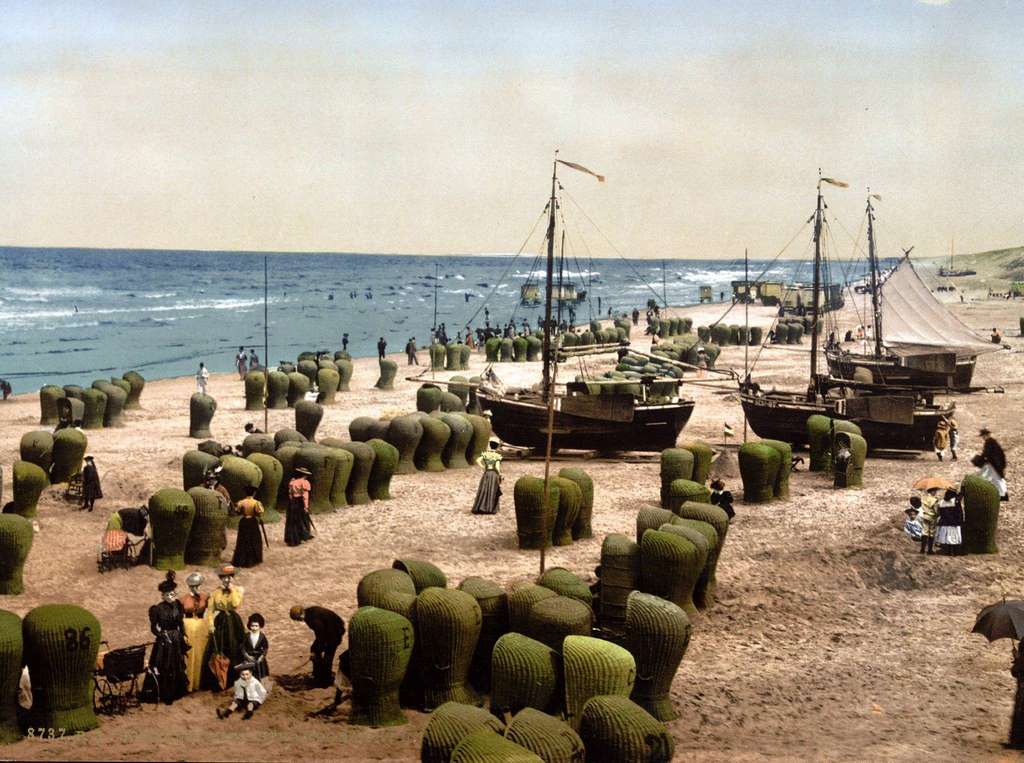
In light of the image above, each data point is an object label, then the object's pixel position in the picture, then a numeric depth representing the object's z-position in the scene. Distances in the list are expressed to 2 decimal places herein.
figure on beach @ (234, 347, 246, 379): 48.72
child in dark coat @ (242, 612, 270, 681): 12.96
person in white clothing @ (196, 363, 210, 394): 40.56
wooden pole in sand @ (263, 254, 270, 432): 36.09
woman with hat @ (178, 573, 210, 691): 13.25
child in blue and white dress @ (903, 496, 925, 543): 19.85
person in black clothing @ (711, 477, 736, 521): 20.16
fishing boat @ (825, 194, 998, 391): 40.53
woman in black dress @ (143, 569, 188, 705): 12.90
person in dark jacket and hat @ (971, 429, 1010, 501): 21.98
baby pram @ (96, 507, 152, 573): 18.09
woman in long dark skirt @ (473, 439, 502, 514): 22.34
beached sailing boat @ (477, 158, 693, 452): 29.16
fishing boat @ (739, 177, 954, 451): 28.62
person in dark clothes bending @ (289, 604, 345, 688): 13.52
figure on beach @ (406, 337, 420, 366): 55.27
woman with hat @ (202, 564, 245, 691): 13.33
